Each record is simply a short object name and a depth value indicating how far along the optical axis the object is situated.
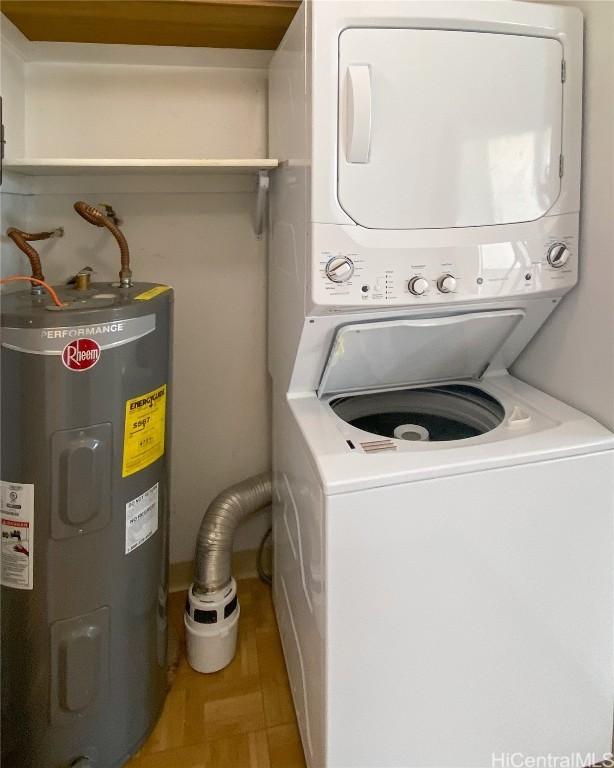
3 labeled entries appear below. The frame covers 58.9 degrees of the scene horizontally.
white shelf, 1.25
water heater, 1.04
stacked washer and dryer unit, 1.03
